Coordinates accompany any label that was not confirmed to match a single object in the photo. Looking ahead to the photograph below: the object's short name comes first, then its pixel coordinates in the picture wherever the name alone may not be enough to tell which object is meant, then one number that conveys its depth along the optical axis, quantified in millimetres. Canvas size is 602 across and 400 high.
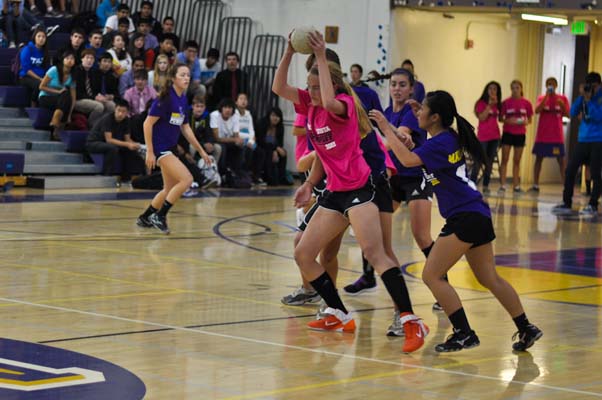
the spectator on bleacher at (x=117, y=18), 22266
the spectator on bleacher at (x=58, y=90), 19359
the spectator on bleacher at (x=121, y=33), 21641
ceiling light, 24516
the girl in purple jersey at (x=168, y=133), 12555
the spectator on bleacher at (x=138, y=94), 19891
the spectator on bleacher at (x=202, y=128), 20286
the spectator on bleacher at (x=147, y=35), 22094
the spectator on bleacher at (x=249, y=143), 21000
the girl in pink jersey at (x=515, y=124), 22766
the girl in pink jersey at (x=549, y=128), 23625
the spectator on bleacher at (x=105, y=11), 23266
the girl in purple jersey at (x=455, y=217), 6980
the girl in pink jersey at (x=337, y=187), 7273
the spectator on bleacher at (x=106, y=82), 19781
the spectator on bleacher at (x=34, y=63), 20047
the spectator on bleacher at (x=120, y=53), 20922
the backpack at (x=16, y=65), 20281
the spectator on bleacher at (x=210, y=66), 22891
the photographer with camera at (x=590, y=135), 17500
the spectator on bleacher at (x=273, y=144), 21531
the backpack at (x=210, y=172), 19719
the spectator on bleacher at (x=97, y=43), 20875
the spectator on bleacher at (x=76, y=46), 20188
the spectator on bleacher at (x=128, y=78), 20422
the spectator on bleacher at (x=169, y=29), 22969
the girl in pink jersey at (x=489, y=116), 22359
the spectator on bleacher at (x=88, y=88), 19484
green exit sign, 24562
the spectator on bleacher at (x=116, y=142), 19000
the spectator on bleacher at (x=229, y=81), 22047
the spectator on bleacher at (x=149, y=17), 23266
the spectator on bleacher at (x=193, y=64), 21406
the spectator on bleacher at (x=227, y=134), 20547
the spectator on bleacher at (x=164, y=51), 21312
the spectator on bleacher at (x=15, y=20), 21453
